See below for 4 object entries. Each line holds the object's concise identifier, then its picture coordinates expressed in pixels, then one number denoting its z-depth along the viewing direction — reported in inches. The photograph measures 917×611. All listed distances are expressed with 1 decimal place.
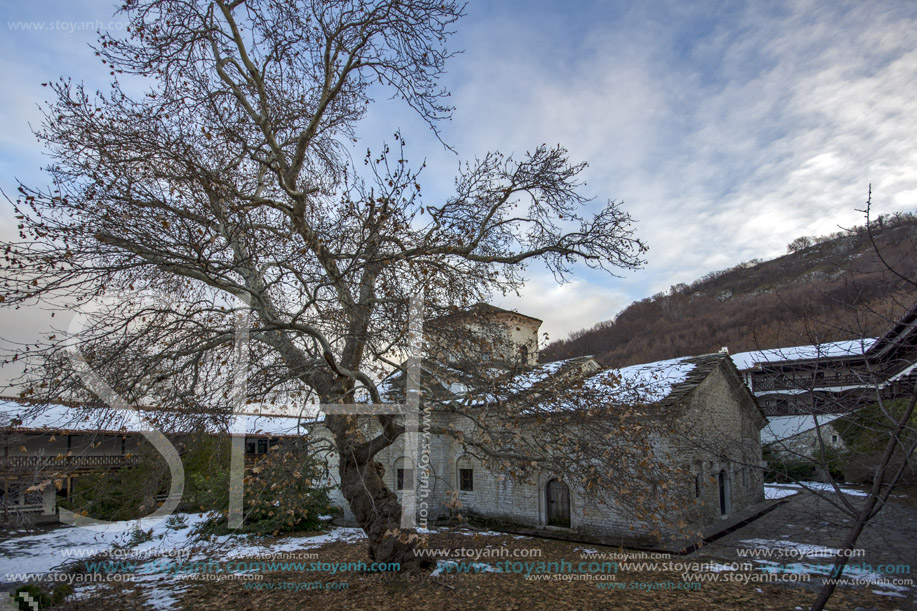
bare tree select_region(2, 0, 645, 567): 243.8
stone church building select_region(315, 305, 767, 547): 413.4
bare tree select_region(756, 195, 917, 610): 160.1
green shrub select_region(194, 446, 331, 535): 248.1
